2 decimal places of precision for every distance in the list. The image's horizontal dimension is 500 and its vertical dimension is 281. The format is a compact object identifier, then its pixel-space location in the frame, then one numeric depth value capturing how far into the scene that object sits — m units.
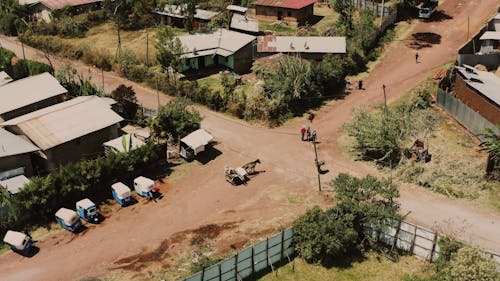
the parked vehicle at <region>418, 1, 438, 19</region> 78.12
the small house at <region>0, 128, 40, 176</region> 45.28
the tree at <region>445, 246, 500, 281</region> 31.11
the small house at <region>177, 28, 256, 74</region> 66.88
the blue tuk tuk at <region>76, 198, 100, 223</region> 41.62
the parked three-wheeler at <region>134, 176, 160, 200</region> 44.50
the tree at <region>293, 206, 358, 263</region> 36.53
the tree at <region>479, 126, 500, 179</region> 43.38
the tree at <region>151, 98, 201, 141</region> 51.16
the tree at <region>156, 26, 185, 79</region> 62.88
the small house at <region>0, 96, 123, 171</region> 47.25
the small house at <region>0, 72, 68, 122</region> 53.81
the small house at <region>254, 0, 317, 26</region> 79.19
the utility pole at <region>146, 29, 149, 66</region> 70.39
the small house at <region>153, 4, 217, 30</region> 80.56
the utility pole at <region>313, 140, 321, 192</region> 45.03
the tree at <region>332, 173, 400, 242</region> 37.47
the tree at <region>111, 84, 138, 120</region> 57.41
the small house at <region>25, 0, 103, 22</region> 85.12
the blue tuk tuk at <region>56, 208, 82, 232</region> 40.47
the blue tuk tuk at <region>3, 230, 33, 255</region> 38.44
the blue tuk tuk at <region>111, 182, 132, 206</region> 43.44
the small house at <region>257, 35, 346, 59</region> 65.62
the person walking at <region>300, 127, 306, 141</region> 52.45
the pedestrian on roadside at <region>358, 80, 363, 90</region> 62.25
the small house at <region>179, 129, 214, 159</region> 49.57
